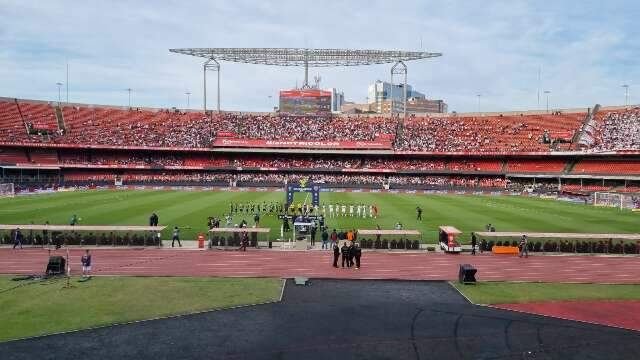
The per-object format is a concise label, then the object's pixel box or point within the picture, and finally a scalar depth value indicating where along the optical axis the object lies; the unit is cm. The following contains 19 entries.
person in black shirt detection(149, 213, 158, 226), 3494
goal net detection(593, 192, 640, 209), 5662
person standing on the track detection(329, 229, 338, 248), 3048
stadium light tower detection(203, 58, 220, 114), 10018
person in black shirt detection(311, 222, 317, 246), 3222
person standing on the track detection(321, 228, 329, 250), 3118
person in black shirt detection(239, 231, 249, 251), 3033
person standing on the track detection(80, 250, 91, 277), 2247
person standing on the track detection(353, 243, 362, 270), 2544
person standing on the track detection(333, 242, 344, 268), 2566
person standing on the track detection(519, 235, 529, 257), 2989
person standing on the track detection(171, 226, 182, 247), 3123
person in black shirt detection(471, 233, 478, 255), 3048
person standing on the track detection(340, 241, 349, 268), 2575
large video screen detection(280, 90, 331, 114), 10806
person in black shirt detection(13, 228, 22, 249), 2997
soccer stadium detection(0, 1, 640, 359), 1577
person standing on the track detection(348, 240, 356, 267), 2576
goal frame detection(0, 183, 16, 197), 6222
